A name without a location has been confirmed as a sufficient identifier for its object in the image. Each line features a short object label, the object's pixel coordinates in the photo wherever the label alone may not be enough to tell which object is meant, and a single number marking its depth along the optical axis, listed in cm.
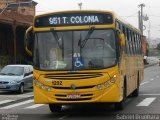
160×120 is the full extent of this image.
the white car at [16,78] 2619
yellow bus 1450
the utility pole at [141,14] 9560
